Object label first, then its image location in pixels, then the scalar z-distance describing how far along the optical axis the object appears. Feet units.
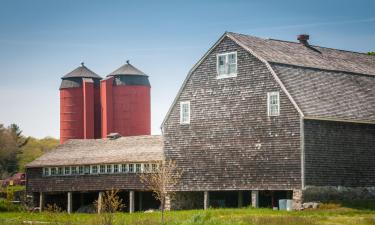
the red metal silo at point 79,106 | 252.62
